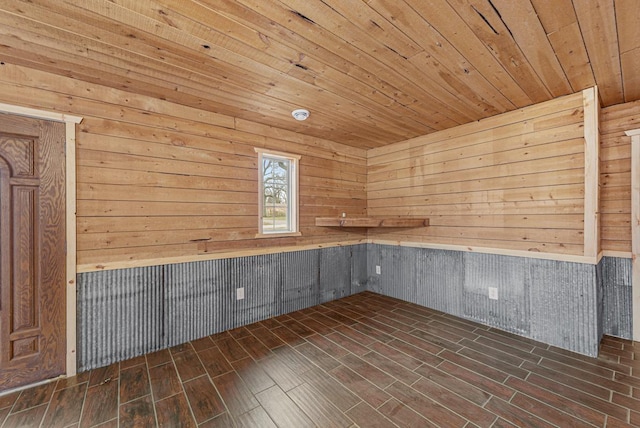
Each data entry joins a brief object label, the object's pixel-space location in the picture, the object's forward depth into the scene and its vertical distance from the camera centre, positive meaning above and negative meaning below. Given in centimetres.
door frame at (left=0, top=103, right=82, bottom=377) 214 -16
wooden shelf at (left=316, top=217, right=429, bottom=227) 346 -10
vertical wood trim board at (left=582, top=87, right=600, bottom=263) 237 +36
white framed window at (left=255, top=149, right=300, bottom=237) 325 +26
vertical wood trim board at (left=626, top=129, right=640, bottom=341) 257 -10
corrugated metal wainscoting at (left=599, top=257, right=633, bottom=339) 268 -83
